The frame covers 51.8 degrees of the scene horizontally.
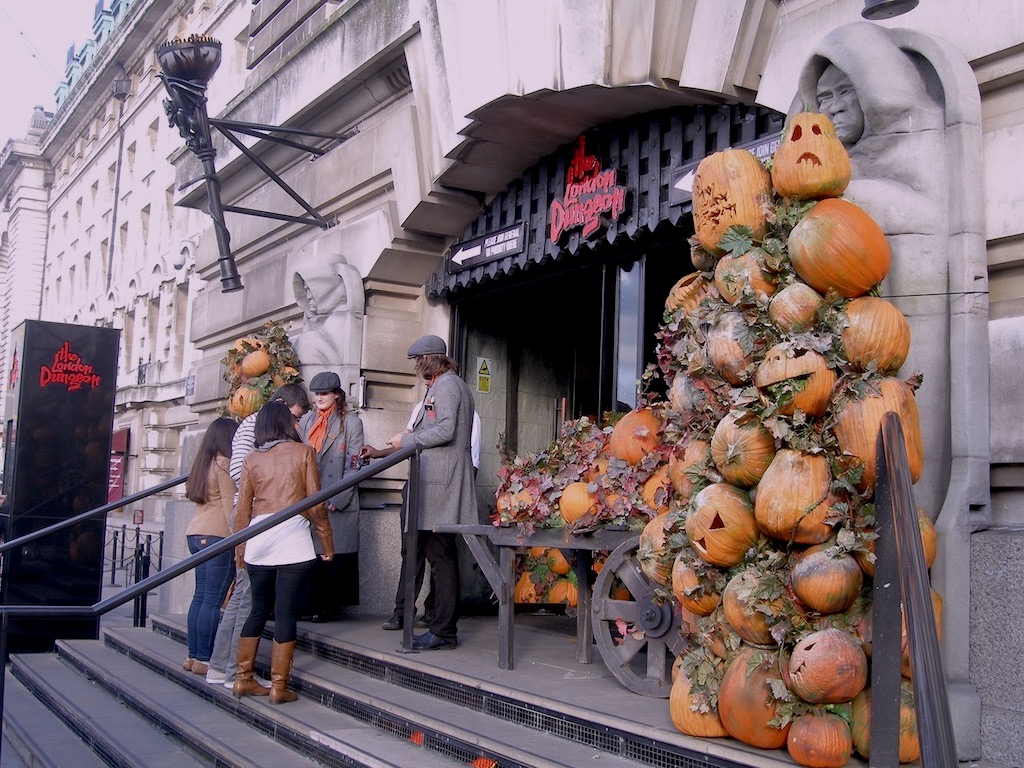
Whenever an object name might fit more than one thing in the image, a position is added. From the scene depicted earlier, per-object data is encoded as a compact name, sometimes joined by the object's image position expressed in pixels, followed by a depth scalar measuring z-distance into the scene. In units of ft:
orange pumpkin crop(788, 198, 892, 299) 13.23
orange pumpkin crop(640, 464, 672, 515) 16.88
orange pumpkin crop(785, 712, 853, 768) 11.75
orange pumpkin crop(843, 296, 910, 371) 13.02
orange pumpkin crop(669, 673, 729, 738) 13.05
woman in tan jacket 23.08
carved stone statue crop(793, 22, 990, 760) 13.65
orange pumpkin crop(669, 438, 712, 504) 14.19
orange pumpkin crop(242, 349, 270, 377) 31.35
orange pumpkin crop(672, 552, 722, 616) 13.70
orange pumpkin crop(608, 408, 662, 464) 19.40
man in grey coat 21.21
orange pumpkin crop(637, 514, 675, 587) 14.90
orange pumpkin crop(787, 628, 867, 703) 11.81
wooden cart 16.11
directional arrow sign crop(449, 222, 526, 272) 27.30
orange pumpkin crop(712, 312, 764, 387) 13.66
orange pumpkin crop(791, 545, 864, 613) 12.15
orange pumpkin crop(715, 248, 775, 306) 13.82
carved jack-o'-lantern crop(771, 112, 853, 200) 13.92
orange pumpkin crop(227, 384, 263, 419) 30.73
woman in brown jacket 19.67
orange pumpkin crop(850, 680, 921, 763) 11.76
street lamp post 31.30
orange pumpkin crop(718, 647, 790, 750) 12.37
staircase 14.62
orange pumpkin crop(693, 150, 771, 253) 14.56
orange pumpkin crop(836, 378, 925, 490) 12.55
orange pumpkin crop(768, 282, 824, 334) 13.42
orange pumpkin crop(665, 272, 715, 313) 16.02
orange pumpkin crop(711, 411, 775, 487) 13.25
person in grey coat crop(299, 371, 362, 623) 25.43
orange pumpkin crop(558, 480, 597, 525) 18.81
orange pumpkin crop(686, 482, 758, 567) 13.16
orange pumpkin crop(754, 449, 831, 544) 12.48
